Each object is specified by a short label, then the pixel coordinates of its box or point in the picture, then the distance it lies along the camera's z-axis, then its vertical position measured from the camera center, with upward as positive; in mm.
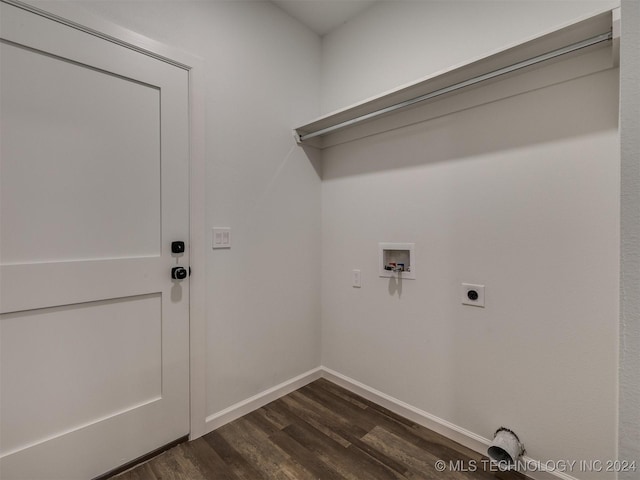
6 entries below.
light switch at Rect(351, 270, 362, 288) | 2078 -297
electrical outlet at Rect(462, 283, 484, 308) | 1520 -304
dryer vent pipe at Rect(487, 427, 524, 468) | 1330 -978
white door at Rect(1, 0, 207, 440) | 1593 -22
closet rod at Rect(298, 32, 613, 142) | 1120 +750
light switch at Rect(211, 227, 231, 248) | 1705 +5
